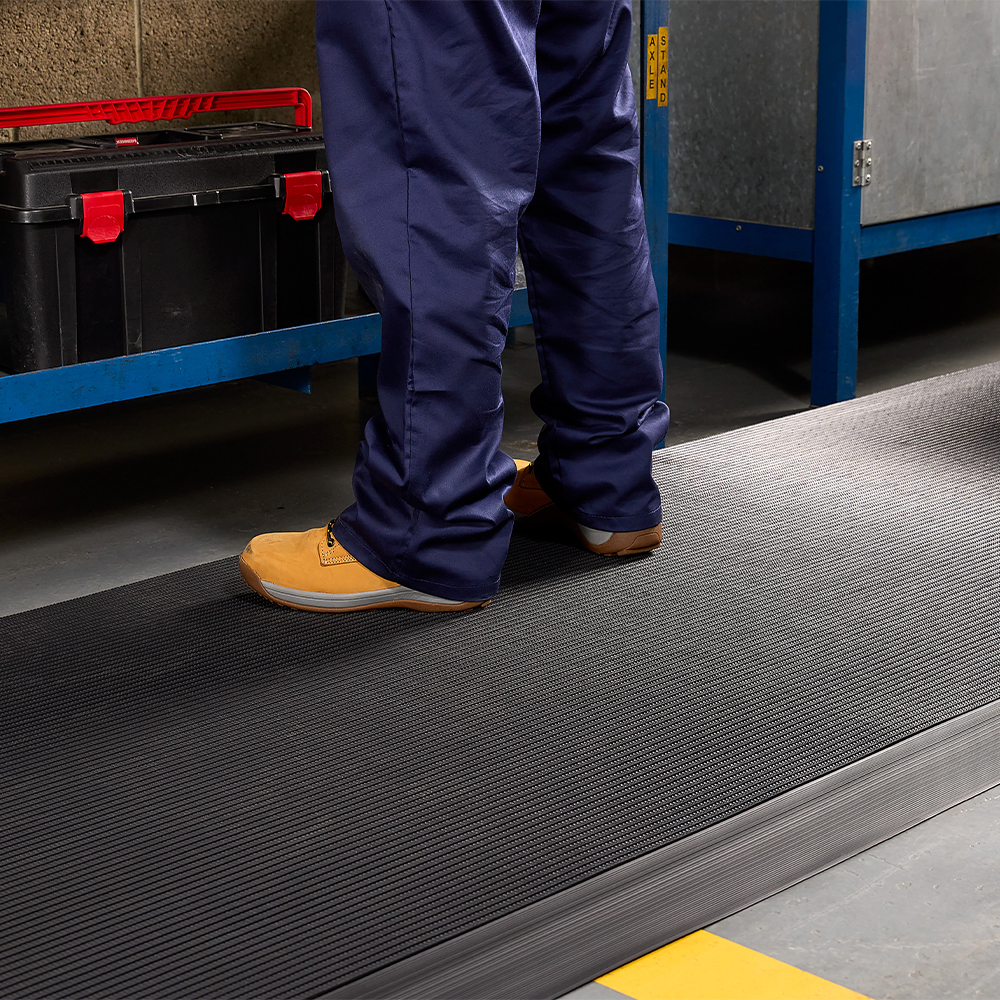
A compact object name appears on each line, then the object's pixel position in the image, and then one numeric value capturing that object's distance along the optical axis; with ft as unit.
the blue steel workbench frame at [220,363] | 15.53
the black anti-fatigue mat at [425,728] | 12.80
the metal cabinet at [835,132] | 18.23
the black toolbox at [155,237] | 15.50
